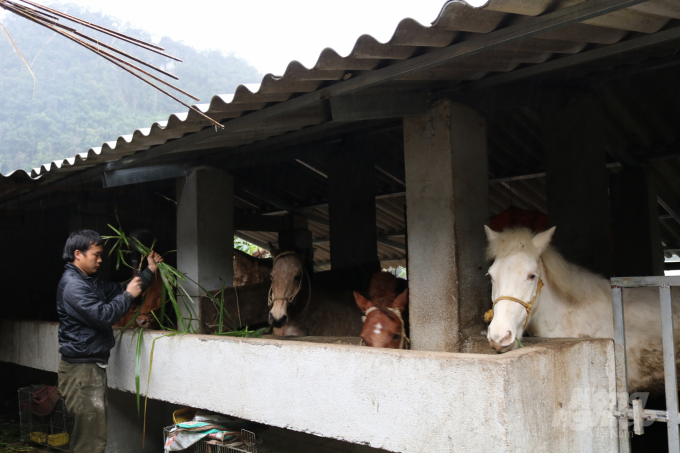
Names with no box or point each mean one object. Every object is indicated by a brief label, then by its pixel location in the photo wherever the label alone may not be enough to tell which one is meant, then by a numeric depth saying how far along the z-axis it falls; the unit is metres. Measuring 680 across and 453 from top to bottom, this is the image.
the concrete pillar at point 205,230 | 5.75
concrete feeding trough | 2.74
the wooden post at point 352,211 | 7.91
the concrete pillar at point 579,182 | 5.59
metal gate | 2.92
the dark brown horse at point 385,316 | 4.12
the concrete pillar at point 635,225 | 7.32
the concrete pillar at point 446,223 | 3.73
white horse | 3.49
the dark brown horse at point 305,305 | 5.56
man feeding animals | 4.37
